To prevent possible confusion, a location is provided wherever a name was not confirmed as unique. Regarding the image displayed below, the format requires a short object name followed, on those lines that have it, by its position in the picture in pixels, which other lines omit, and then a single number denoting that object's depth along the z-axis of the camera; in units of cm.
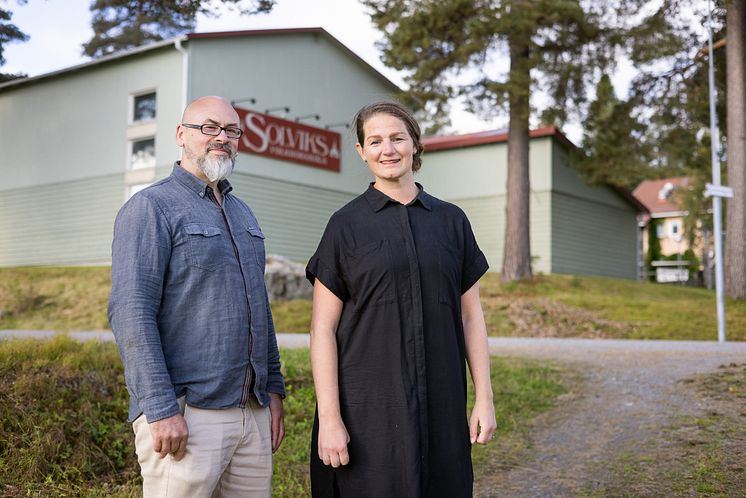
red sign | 2305
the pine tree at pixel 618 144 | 2017
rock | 1706
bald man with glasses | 270
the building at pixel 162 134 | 2283
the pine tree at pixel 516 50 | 1739
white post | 1348
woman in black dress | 274
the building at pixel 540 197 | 2639
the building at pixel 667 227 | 4544
